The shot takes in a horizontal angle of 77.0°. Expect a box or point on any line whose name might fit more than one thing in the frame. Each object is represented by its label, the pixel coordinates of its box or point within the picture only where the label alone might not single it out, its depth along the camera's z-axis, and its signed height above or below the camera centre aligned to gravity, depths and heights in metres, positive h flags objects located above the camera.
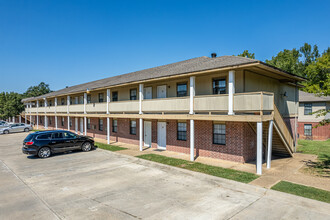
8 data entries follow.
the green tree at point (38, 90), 80.61 +7.39
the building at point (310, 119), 24.20 -1.46
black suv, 13.69 -2.45
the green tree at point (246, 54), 41.85 +10.76
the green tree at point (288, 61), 34.84 +8.79
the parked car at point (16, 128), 31.13 -3.16
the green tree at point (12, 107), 45.16 +0.24
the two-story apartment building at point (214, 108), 10.48 -0.08
